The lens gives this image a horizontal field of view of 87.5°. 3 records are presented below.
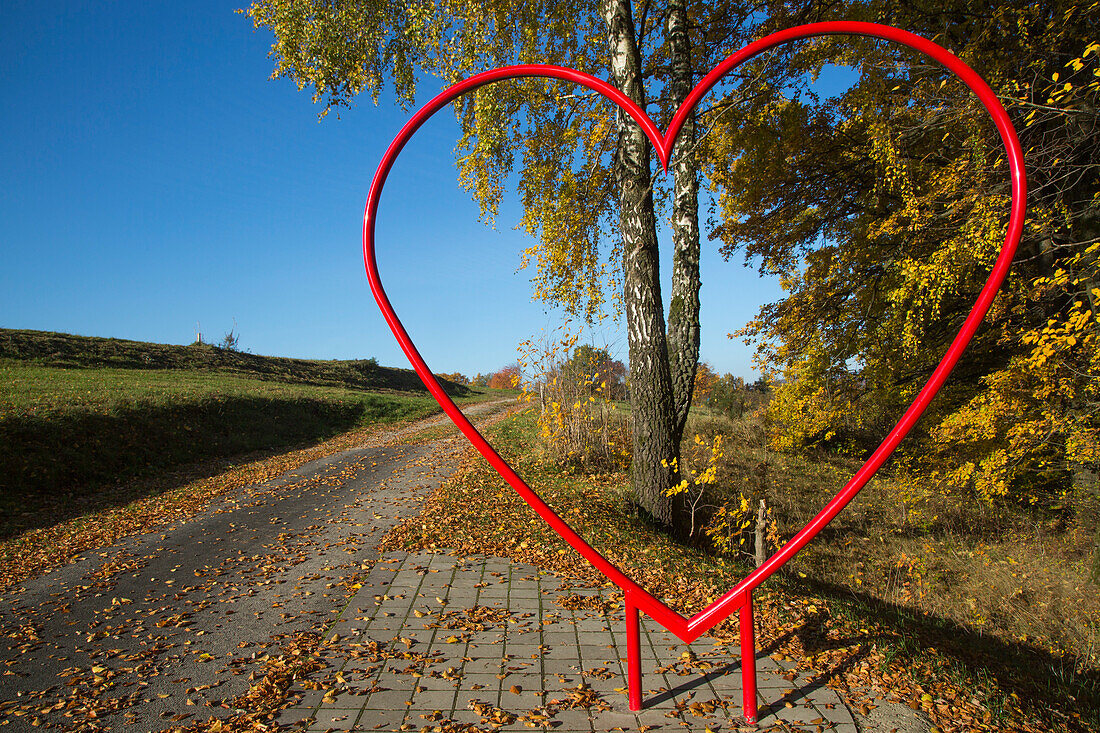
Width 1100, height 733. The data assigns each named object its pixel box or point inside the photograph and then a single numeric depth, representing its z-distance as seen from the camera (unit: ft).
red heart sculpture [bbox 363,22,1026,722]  8.57
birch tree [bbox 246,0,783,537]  21.18
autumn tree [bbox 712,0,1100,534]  22.27
